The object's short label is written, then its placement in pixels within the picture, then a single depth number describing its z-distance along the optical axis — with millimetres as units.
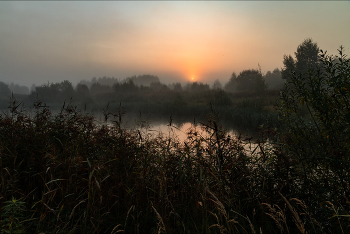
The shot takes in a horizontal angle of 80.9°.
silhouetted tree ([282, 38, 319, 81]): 24230
